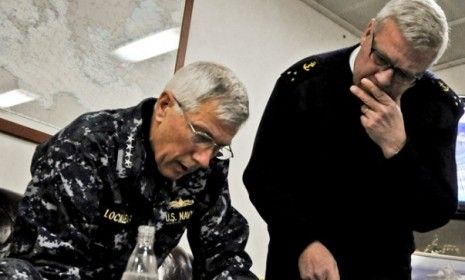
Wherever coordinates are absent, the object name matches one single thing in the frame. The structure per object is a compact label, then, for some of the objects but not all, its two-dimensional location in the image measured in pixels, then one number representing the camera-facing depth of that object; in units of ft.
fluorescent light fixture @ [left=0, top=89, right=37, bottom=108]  7.53
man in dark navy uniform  4.74
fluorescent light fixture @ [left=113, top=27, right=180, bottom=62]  8.96
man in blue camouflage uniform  3.77
